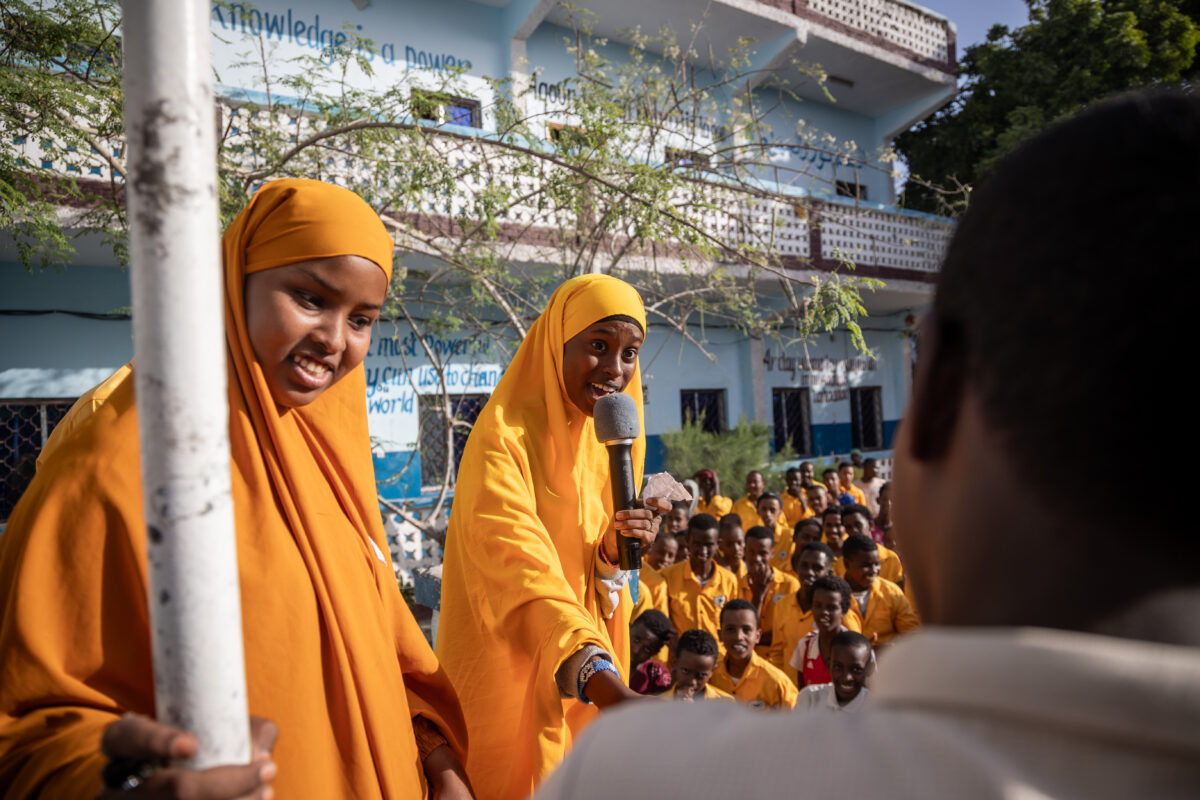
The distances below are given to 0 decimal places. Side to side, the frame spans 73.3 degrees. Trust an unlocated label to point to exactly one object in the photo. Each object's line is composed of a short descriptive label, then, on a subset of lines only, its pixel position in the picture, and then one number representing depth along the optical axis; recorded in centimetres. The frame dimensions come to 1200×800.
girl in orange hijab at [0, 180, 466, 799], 108
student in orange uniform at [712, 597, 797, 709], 425
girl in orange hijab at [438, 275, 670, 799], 202
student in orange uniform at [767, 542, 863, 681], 507
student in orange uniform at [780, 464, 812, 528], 873
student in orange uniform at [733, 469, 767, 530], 813
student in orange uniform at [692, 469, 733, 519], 844
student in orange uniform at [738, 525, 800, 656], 560
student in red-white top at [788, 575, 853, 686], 438
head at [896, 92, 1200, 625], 49
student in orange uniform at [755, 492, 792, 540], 750
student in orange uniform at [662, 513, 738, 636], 554
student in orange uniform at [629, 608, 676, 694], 461
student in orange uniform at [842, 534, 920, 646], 504
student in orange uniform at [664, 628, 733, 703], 389
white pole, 61
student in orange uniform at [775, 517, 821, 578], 636
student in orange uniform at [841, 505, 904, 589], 590
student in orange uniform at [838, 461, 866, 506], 974
